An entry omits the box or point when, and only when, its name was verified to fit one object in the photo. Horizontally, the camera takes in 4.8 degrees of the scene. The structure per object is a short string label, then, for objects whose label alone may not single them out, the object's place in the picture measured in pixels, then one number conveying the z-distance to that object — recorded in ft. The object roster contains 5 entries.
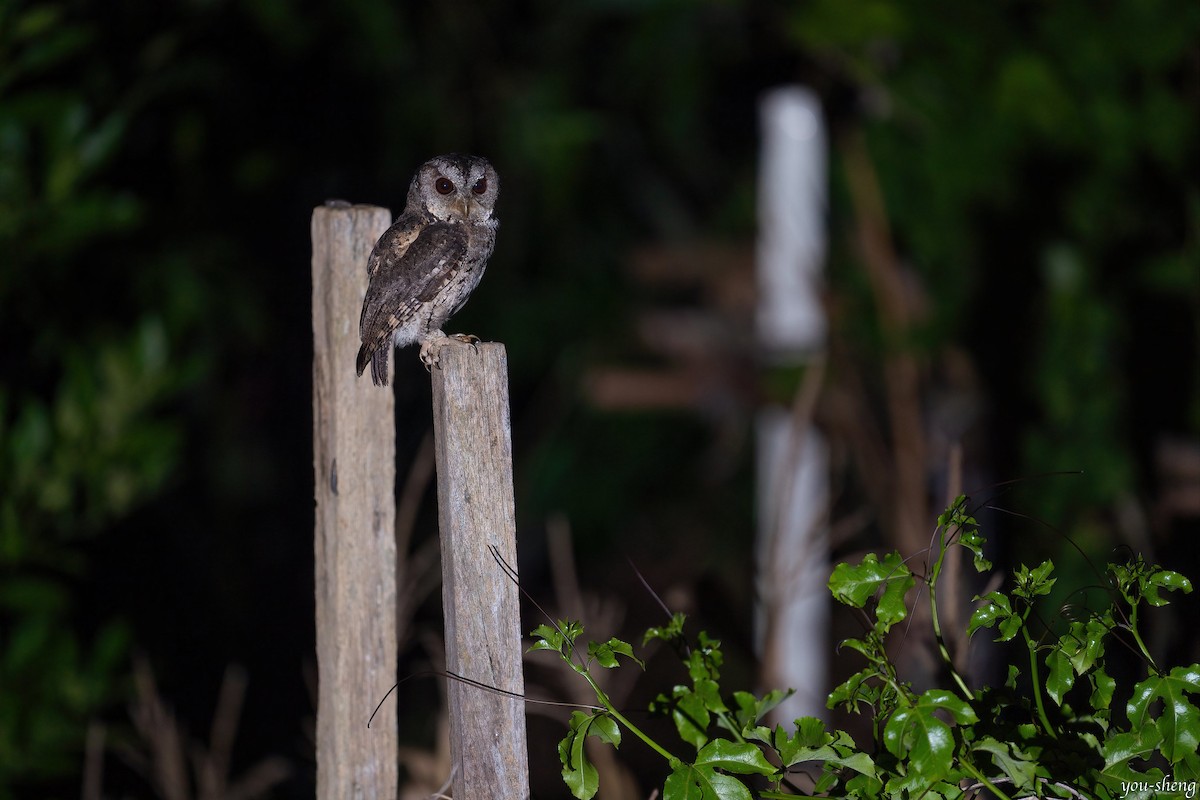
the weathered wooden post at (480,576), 40.68
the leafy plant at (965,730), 40.18
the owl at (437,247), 41.59
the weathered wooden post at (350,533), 41.16
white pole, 56.17
